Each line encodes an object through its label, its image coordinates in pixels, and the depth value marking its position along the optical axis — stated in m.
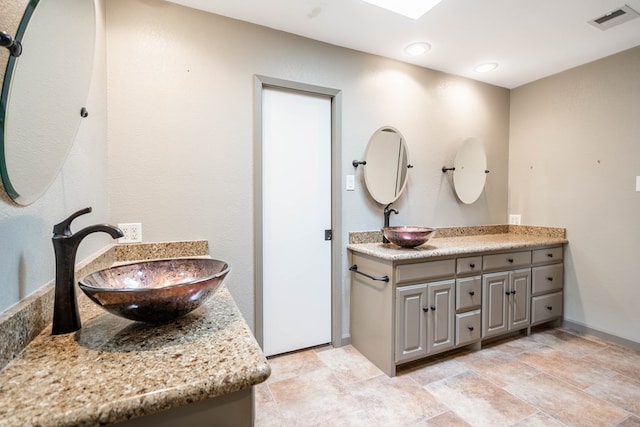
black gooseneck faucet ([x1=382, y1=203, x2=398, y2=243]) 2.49
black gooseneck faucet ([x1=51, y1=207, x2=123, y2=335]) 0.80
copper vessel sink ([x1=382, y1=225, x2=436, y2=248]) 2.12
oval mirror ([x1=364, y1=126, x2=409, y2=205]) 2.44
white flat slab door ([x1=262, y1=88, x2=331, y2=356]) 2.17
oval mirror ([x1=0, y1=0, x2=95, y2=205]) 0.69
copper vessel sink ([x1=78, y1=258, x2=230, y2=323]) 0.75
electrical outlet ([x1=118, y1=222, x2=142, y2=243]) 1.75
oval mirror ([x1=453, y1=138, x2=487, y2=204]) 2.85
